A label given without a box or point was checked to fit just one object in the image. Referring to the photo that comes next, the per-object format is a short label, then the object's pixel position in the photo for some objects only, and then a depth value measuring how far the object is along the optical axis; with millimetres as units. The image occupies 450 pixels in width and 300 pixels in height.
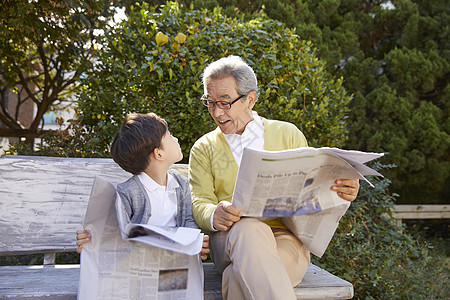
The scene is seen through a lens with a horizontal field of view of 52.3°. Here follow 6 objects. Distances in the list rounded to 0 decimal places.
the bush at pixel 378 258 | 3225
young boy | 2150
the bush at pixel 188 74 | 3480
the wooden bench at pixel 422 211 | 5098
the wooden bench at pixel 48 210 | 2273
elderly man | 1866
